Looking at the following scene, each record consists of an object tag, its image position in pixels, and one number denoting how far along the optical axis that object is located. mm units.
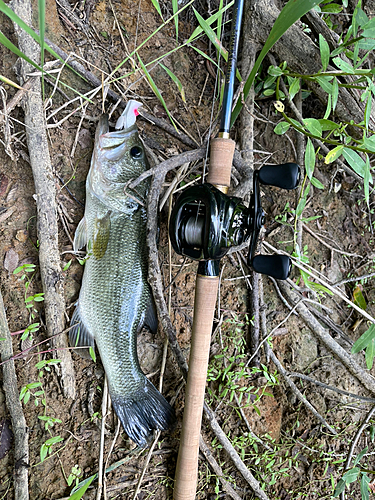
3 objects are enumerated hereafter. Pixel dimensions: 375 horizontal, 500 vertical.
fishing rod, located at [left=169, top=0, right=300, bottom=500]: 284
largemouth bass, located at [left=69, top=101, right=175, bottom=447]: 351
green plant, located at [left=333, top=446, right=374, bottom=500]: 342
